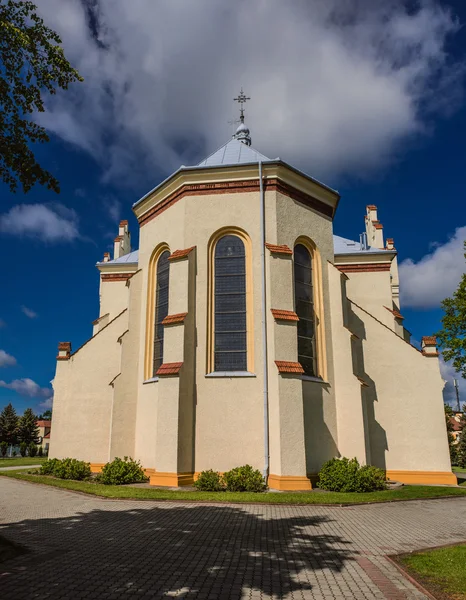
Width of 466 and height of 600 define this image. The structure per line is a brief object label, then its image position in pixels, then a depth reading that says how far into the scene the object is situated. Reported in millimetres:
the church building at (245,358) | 14695
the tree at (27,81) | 7914
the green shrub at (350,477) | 13758
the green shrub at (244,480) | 13539
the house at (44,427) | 83150
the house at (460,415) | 42672
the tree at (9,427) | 52188
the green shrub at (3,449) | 40906
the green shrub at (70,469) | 16359
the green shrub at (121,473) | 14938
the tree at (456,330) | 21656
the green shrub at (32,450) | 39688
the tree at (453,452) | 42875
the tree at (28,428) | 53459
